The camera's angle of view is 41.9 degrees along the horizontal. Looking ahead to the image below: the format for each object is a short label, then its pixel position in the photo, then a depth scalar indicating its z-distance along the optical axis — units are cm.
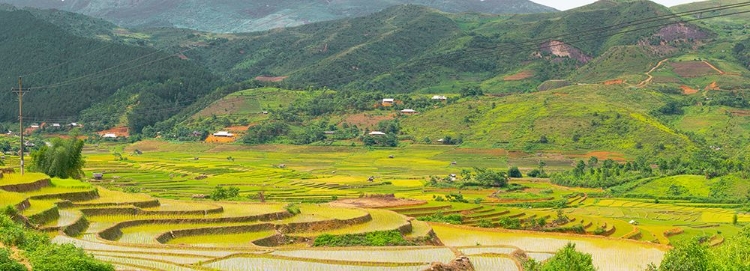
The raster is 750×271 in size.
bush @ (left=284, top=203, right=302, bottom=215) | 4133
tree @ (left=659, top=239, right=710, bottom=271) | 2912
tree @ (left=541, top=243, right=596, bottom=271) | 2709
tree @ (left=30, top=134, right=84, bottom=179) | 5544
